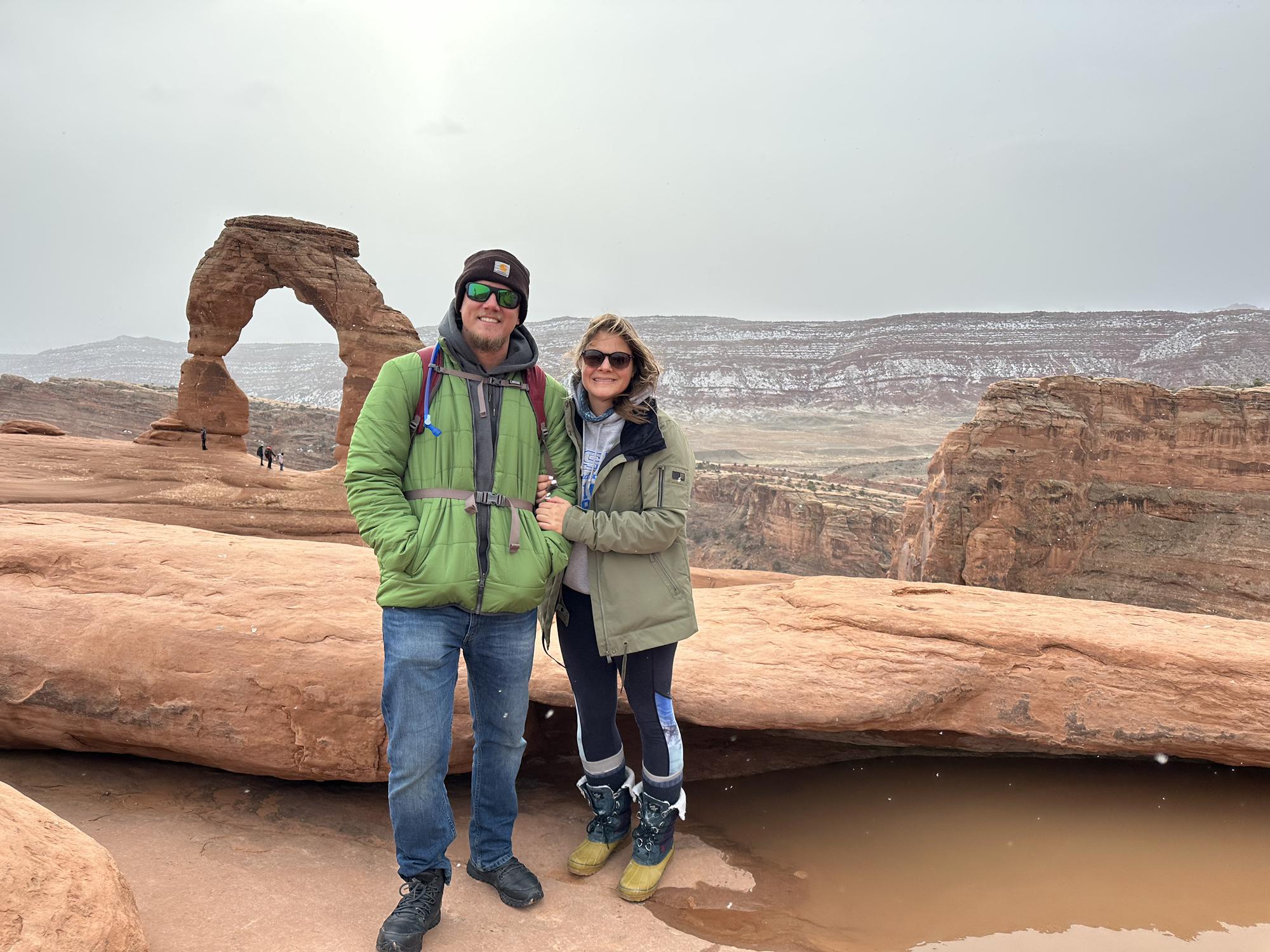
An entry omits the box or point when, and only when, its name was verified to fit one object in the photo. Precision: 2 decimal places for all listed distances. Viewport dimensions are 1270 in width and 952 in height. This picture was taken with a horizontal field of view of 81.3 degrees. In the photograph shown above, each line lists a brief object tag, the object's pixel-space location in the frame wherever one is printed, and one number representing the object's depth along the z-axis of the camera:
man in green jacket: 2.88
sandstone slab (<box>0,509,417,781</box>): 4.07
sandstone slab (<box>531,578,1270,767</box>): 4.31
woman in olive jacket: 3.21
